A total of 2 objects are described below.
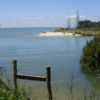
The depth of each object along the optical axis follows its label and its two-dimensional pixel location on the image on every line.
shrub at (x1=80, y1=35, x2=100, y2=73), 23.00
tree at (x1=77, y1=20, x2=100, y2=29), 132.00
